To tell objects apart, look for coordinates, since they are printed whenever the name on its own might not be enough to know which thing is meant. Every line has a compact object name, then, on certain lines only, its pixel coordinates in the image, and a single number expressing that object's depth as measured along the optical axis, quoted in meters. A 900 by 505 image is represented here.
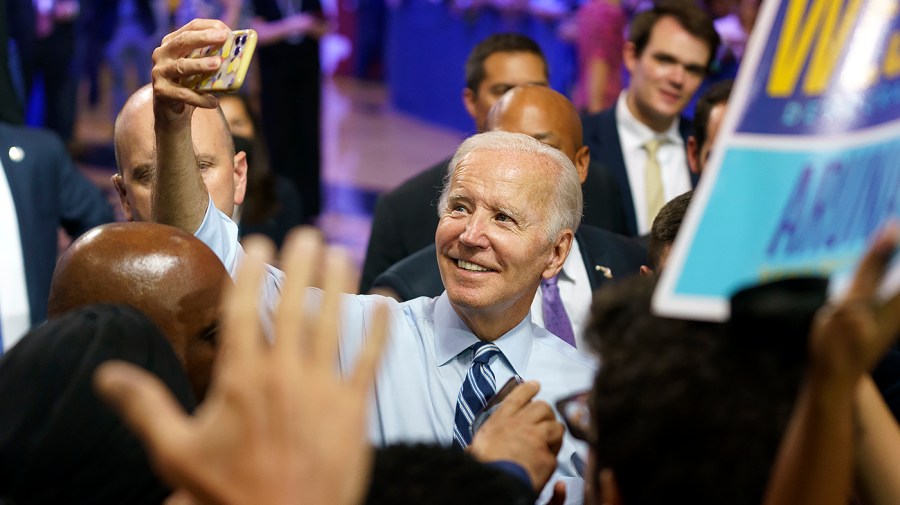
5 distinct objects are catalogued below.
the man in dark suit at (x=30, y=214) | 3.58
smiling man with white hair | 2.31
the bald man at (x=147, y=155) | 2.75
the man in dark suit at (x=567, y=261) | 3.13
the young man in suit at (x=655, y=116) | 4.49
